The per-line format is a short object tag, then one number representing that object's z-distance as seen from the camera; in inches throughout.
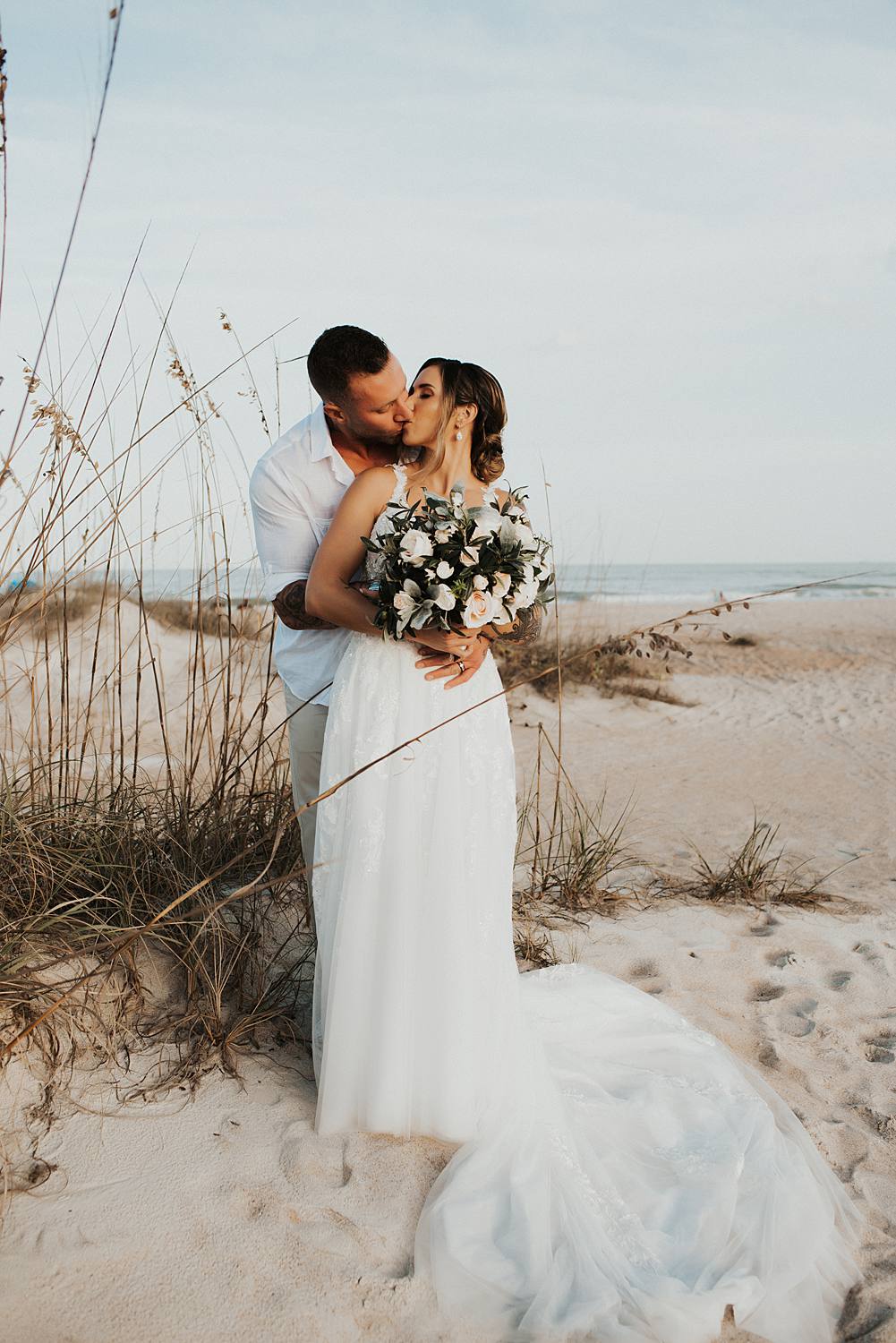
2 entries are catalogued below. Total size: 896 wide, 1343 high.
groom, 115.3
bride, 88.4
